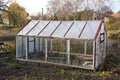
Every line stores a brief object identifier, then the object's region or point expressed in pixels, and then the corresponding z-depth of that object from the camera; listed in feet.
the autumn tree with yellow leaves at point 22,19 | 81.97
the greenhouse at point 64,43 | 37.45
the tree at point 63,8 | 111.45
